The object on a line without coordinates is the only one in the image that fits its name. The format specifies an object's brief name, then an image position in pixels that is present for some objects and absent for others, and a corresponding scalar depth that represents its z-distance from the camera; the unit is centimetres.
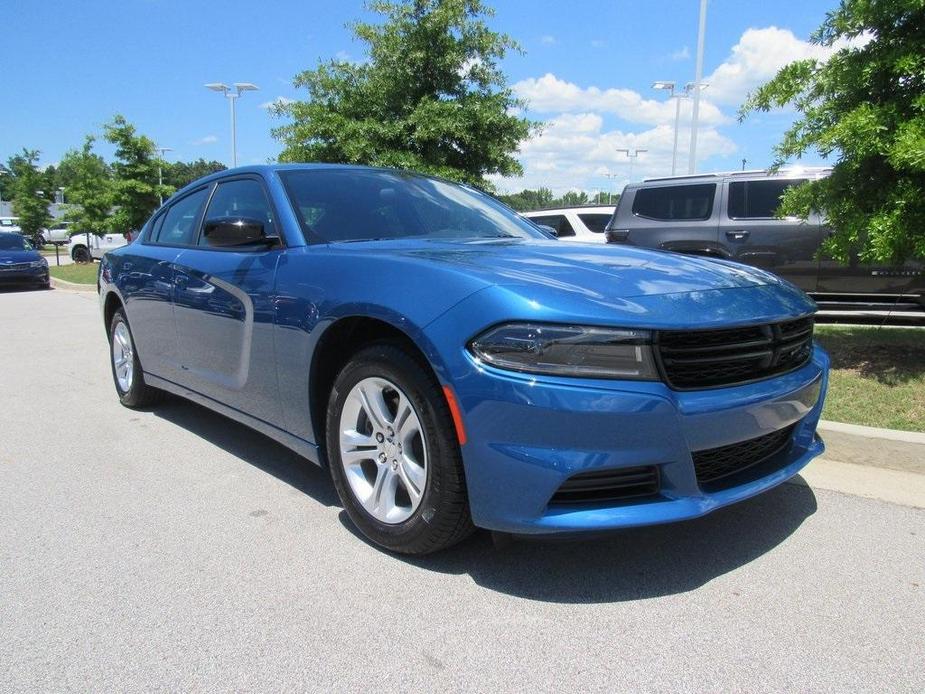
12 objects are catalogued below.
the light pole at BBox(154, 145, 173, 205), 2220
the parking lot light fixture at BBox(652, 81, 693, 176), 2514
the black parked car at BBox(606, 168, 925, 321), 774
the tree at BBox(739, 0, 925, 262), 475
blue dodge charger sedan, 229
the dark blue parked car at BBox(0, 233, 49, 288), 1734
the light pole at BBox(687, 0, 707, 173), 1828
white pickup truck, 2922
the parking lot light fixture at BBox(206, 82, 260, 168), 2622
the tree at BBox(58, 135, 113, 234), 2530
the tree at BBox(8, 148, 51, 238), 3472
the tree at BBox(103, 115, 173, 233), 2172
